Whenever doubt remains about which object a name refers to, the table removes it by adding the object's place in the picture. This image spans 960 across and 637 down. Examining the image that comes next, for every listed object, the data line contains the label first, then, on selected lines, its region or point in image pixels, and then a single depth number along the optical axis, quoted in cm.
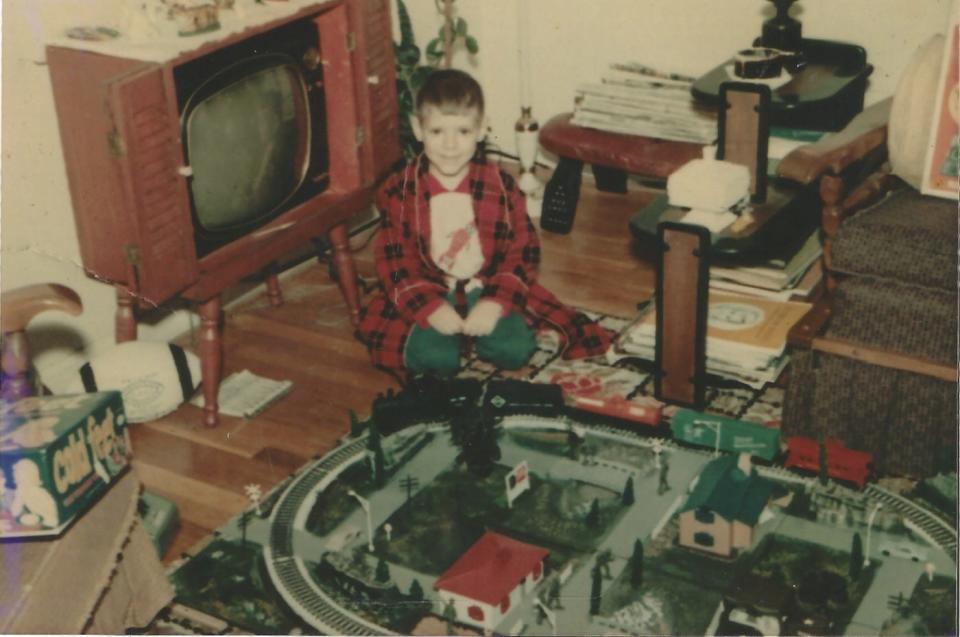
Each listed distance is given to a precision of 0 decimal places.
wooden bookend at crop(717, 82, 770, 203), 242
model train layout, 182
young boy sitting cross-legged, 255
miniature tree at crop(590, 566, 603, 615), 183
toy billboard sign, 204
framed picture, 226
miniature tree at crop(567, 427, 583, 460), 213
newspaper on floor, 256
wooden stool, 295
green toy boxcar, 216
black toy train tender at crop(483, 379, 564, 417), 223
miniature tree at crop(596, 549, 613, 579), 189
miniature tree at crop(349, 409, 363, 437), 226
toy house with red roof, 183
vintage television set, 219
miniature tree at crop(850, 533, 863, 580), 184
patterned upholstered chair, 214
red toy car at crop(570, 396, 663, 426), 221
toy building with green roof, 191
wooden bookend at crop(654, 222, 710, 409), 232
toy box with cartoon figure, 158
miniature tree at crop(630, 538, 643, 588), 186
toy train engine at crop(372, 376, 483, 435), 227
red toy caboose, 207
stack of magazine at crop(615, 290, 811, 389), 243
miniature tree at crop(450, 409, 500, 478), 212
